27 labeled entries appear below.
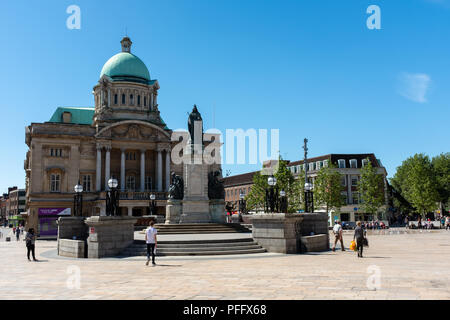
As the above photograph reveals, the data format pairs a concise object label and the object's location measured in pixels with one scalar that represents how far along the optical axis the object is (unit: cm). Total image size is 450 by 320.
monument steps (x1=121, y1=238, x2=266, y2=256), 2023
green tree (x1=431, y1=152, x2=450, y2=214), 8519
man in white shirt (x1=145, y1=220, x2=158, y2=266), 1652
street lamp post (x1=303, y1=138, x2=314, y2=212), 2664
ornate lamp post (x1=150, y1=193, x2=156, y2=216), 4778
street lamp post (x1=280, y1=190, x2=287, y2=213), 2433
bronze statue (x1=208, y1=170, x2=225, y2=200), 3403
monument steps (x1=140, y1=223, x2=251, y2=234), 2780
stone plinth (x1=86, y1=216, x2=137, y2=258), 1970
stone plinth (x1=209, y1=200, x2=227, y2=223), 3362
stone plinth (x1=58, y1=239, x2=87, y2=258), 2039
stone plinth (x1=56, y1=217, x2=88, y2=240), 2475
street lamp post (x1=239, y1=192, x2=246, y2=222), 4919
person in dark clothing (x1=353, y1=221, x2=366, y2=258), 1909
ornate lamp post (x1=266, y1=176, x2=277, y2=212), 2406
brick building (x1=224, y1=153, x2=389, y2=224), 7869
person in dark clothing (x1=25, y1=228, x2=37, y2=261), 2047
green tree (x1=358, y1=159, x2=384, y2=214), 6494
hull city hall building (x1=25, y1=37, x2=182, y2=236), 6625
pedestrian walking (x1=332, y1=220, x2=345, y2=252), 2298
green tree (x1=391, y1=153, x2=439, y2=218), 6419
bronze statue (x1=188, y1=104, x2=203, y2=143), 3509
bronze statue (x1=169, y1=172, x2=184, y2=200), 3325
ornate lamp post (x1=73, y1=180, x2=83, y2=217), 2742
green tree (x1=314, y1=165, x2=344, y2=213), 6606
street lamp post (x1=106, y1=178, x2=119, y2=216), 2225
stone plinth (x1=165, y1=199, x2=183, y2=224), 3259
